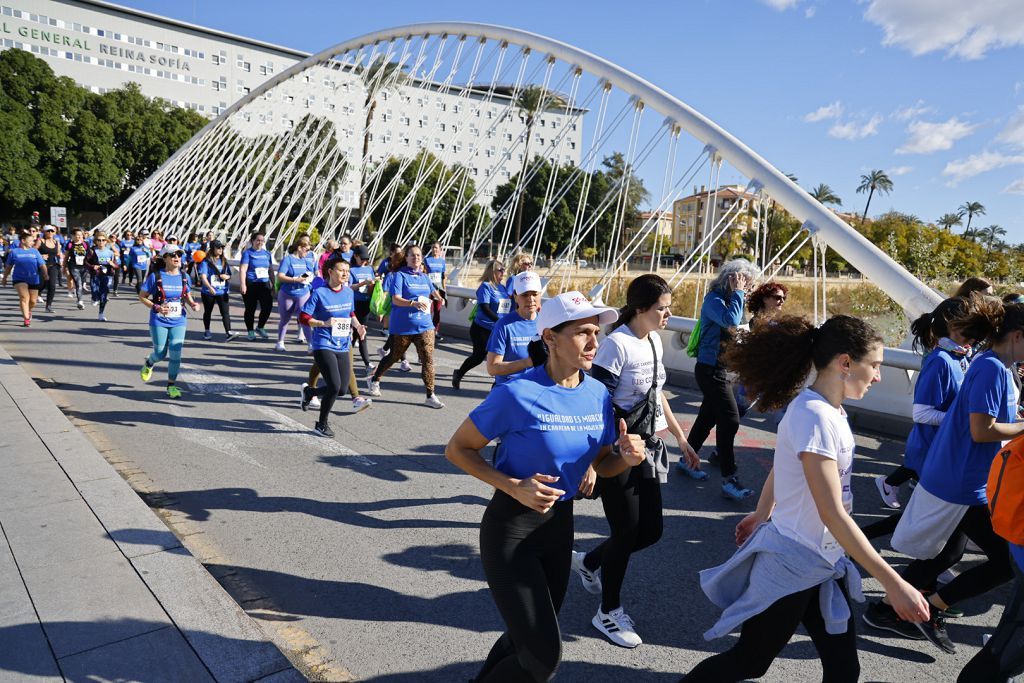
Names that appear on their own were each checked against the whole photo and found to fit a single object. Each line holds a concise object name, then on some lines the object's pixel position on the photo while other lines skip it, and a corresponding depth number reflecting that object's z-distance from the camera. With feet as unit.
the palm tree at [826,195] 211.61
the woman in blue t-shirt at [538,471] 7.49
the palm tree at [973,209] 233.35
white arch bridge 34.78
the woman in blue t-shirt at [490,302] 26.43
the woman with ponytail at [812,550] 7.10
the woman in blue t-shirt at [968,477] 10.27
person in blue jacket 17.76
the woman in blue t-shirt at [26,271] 42.45
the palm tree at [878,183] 245.04
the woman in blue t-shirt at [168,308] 26.45
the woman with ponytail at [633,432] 10.85
